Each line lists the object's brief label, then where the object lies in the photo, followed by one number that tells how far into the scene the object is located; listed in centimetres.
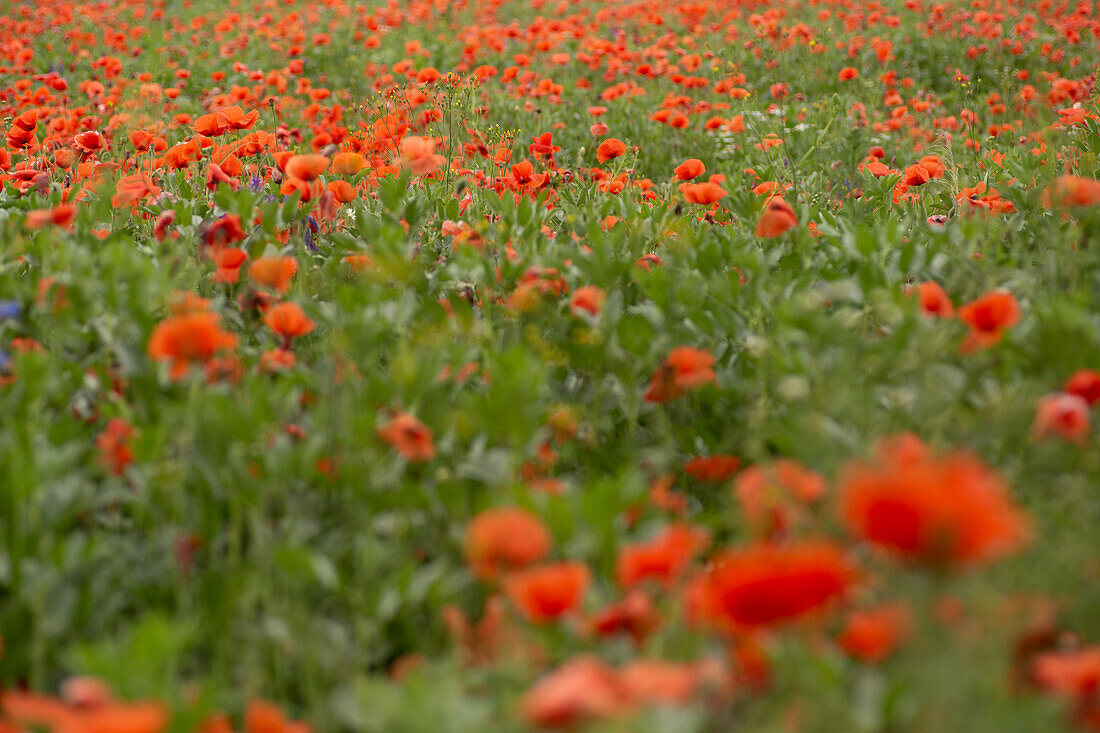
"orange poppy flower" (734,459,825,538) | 246
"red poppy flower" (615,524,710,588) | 244
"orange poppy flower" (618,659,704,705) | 234
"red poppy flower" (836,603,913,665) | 239
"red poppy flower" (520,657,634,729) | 233
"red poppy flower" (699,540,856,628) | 234
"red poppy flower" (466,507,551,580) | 246
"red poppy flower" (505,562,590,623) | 240
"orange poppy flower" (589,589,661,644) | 245
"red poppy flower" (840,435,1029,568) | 231
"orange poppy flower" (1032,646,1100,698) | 238
